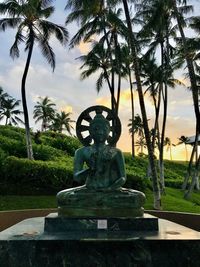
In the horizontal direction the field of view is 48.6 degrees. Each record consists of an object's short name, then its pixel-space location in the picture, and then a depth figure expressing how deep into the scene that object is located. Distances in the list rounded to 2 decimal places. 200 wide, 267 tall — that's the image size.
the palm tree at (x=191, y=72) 10.12
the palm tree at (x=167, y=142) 33.54
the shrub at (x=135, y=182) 11.36
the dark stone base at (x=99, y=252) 3.50
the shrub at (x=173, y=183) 17.23
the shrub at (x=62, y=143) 15.67
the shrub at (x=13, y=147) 12.99
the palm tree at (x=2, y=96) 27.64
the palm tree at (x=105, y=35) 12.94
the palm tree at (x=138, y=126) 24.65
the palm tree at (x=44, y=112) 28.91
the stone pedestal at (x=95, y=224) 4.09
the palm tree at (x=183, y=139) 31.01
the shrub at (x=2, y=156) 10.93
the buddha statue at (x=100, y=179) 4.27
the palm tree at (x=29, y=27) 12.05
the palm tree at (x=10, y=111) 27.69
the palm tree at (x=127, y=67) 13.83
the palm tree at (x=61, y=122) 29.73
